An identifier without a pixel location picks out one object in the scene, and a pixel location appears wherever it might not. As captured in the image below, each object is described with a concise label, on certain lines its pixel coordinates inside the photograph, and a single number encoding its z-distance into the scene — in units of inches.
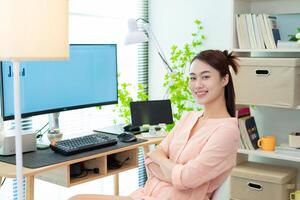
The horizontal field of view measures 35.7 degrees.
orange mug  120.9
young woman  77.4
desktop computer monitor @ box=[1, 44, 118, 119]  100.0
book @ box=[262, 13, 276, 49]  119.8
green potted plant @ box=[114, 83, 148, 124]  137.9
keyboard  96.3
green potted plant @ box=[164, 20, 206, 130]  143.4
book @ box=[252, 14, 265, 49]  120.9
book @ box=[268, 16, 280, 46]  121.0
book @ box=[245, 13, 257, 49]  121.8
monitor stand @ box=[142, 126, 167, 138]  116.4
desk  85.8
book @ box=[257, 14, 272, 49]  120.3
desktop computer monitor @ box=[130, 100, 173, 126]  120.5
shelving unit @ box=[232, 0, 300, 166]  122.7
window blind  157.5
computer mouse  109.3
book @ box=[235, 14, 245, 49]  122.9
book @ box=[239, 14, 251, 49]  122.7
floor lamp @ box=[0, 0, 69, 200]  60.2
